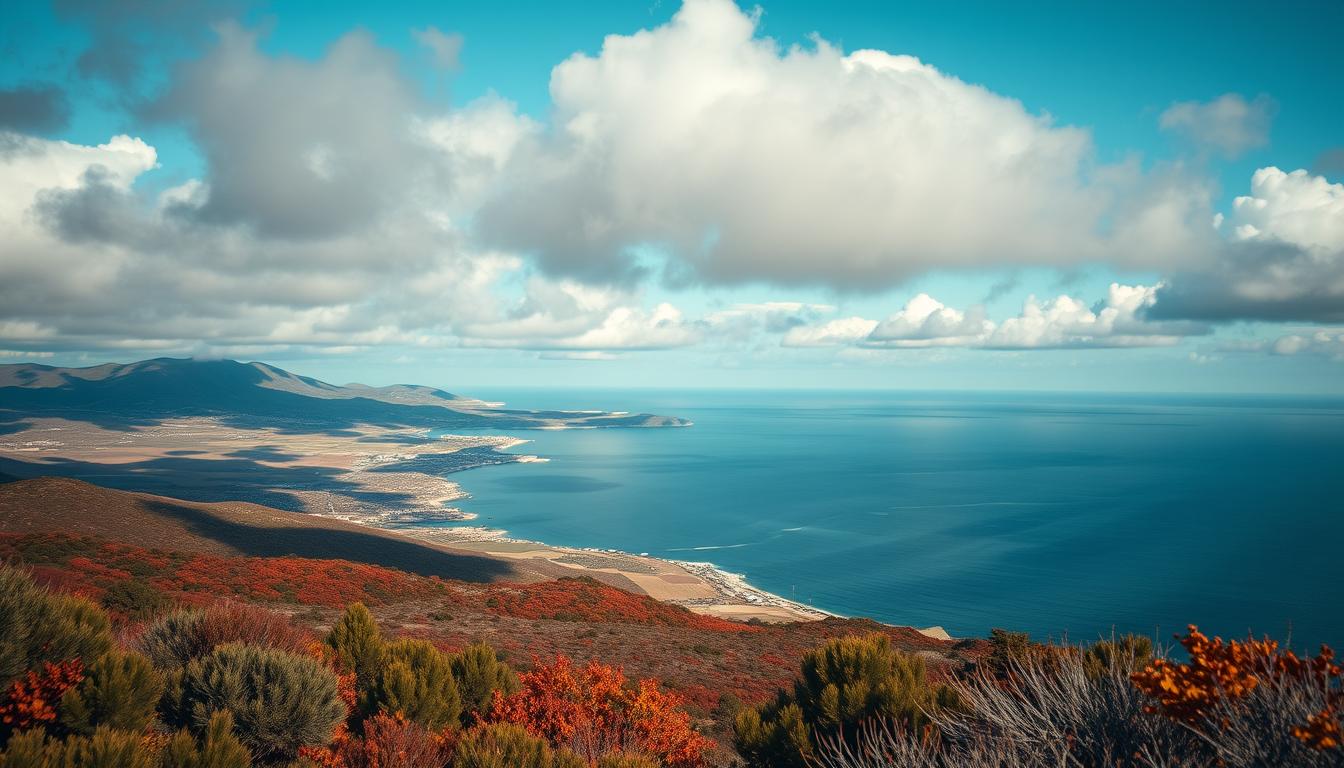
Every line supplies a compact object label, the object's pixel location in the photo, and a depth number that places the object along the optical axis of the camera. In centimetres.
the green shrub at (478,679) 1155
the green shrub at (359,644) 1223
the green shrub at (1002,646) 1458
